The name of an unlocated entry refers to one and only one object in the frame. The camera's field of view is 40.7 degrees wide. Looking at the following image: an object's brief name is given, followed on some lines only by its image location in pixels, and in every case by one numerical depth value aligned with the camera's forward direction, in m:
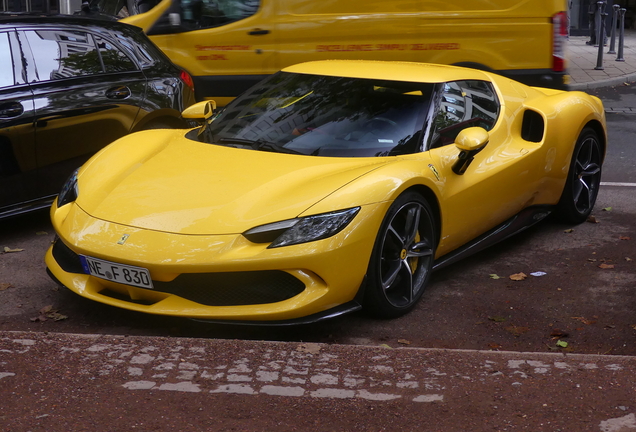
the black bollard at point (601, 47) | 15.27
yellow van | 9.38
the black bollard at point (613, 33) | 16.44
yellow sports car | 4.12
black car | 5.85
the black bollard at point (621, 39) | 16.56
